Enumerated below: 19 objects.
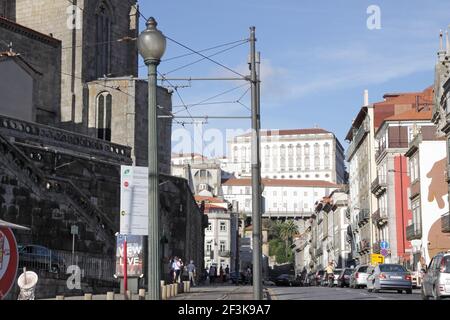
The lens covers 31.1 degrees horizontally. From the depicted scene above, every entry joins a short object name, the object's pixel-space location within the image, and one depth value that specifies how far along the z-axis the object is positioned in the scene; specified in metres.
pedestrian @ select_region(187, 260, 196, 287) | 45.44
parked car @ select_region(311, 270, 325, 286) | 67.93
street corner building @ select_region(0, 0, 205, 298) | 34.06
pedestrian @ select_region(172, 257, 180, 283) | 39.66
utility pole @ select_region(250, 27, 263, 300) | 21.19
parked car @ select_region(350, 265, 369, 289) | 41.69
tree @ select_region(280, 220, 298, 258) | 165.75
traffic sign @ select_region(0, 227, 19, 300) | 13.91
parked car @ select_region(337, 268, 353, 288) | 49.51
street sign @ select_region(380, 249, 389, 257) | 58.12
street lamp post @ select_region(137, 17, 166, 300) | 11.47
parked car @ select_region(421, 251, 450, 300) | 19.84
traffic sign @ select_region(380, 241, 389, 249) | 57.43
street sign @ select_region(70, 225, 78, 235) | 35.88
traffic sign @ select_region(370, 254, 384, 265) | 55.96
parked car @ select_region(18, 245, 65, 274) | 28.58
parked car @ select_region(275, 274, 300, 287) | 70.69
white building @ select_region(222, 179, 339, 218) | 183.62
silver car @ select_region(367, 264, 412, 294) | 33.28
